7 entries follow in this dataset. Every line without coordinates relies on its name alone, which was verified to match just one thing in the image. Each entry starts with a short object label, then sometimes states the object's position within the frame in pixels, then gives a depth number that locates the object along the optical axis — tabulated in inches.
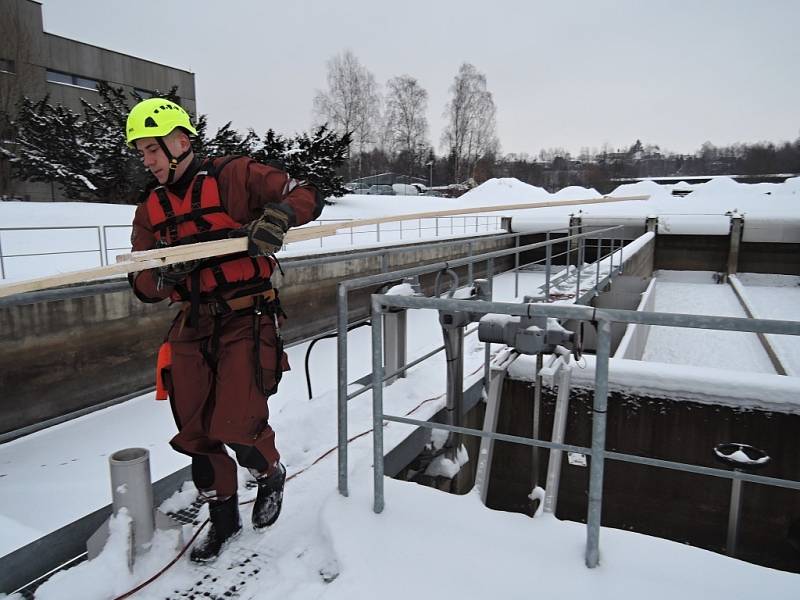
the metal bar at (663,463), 73.8
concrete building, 830.5
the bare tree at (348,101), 1646.2
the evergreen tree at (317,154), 914.7
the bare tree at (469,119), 1941.4
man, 87.5
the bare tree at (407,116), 1897.1
